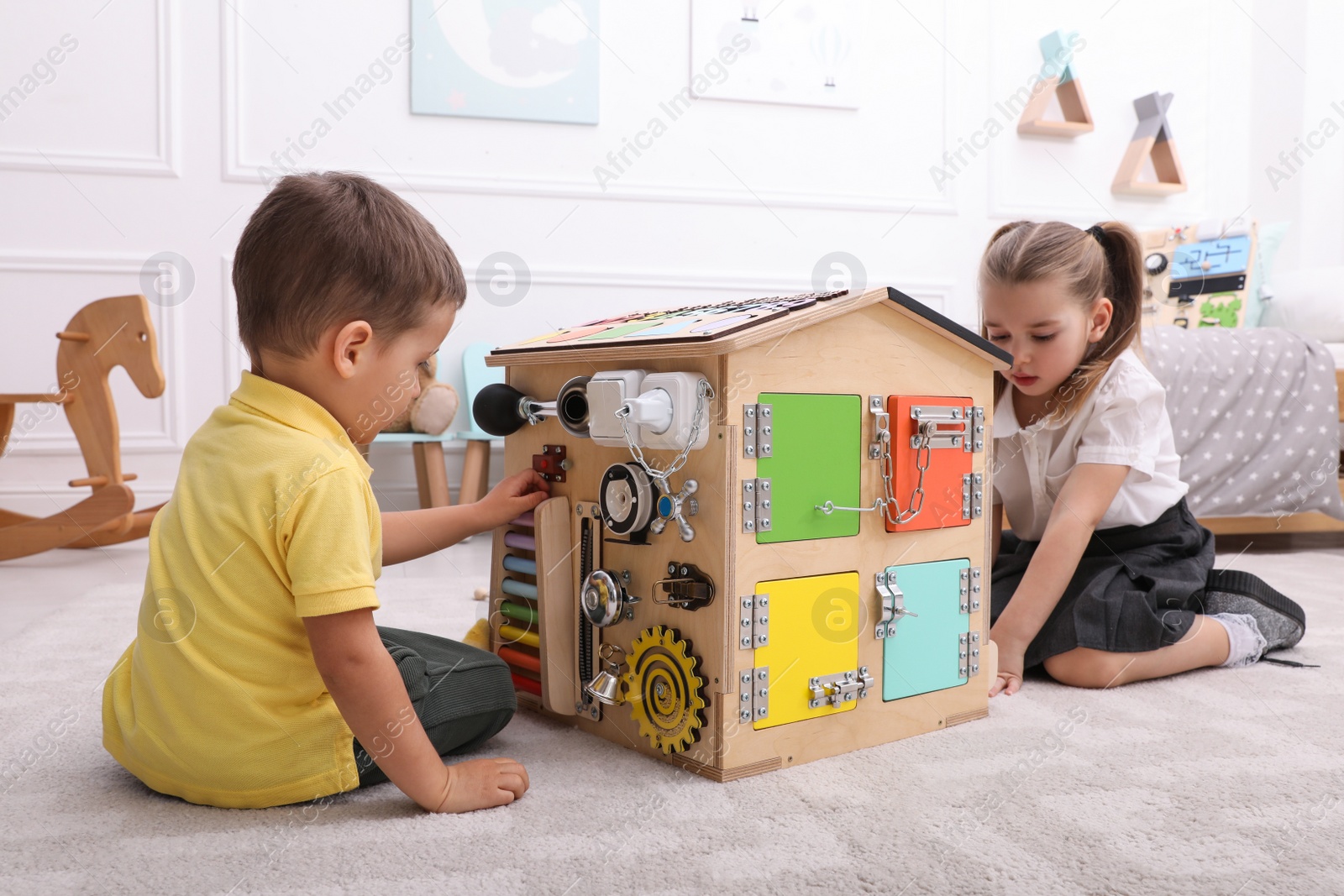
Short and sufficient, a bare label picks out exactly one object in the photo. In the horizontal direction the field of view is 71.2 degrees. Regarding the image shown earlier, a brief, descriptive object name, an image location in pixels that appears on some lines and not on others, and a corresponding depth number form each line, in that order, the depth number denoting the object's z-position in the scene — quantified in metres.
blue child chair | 2.18
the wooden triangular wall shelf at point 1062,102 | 2.86
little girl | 1.13
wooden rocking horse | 1.96
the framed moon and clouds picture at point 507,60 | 2.46
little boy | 0.68
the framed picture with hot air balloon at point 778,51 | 2.64
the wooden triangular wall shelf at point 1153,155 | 2.95
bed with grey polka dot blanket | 2.01
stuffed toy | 2.13
